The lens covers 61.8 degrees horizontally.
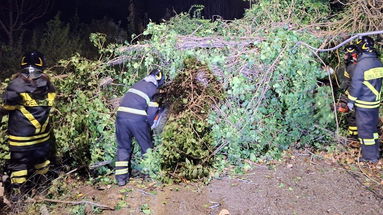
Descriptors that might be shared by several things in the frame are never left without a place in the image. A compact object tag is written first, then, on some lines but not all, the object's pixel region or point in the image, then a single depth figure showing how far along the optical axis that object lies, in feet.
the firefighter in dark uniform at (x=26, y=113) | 13.75
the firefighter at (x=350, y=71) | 16.13
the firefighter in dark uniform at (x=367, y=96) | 15.34
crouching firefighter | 14.28
